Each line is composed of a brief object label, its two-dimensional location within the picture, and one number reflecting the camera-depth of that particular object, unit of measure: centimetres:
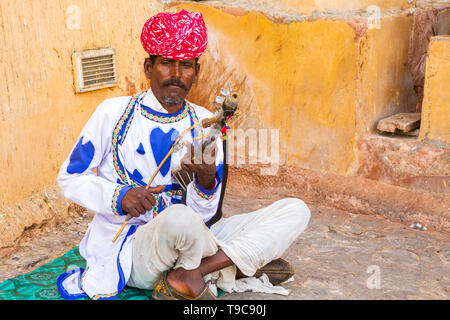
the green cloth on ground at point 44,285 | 295
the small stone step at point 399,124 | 420
